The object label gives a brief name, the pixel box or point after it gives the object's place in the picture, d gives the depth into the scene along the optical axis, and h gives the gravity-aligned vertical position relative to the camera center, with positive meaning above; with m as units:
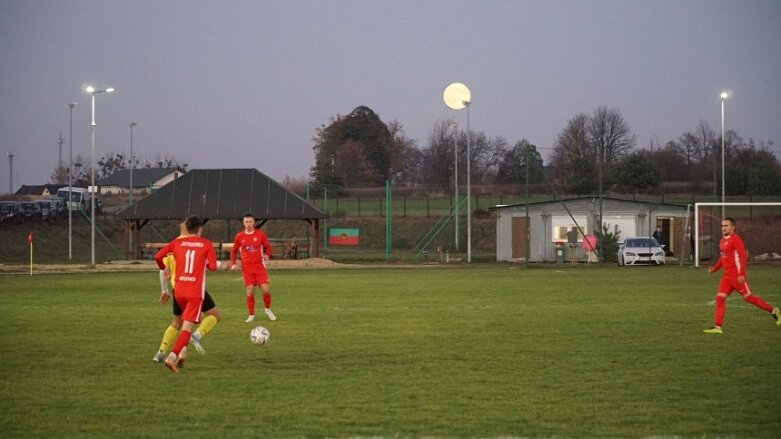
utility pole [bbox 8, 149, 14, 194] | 116.00 +7.93
